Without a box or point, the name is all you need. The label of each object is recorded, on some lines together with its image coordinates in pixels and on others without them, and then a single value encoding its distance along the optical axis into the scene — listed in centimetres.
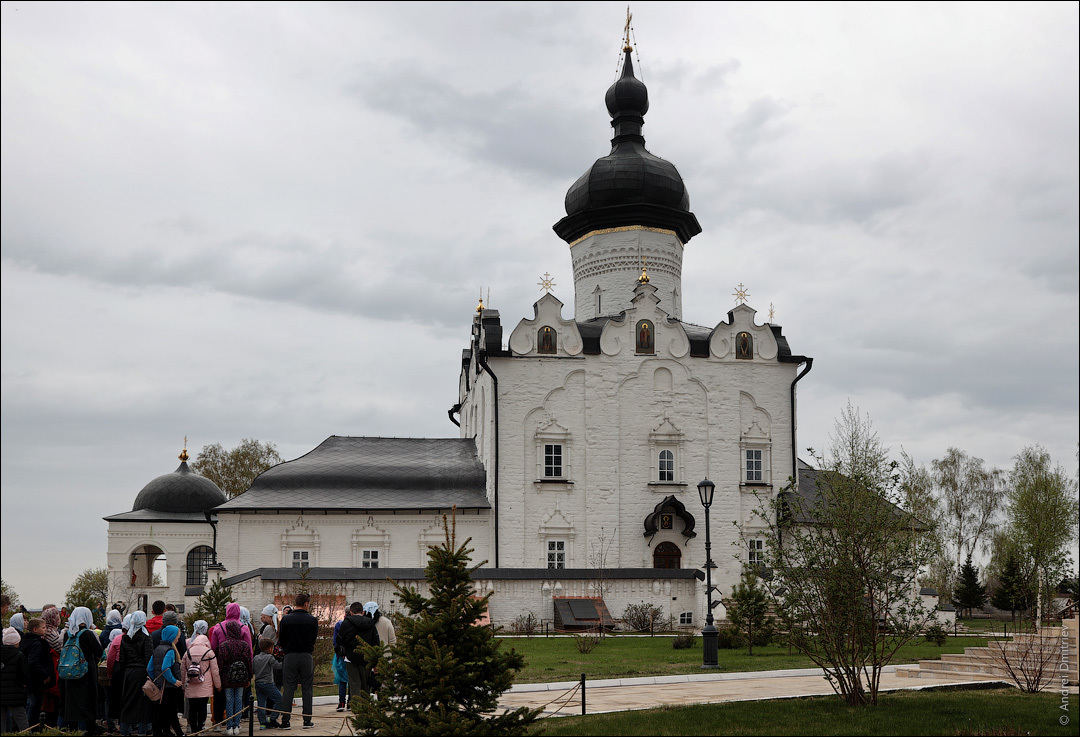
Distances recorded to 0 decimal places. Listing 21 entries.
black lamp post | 1852
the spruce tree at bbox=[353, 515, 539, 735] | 912
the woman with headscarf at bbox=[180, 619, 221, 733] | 1150
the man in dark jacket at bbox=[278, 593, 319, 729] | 1245
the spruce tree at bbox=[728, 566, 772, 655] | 2245
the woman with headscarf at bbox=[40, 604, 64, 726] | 1219
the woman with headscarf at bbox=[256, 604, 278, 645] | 1309
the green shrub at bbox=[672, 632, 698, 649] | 2239
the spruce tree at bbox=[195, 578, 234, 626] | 2247
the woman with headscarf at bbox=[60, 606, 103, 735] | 1196
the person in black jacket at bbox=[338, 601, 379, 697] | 1298
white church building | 3241
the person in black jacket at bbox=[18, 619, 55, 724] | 1188
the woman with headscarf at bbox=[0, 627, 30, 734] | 1165
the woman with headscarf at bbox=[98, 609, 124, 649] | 1329
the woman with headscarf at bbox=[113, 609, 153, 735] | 1166
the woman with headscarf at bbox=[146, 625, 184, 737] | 1147
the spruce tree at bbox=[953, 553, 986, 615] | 4306
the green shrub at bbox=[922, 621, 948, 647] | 2352
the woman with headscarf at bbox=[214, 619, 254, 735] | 1164
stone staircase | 1461
